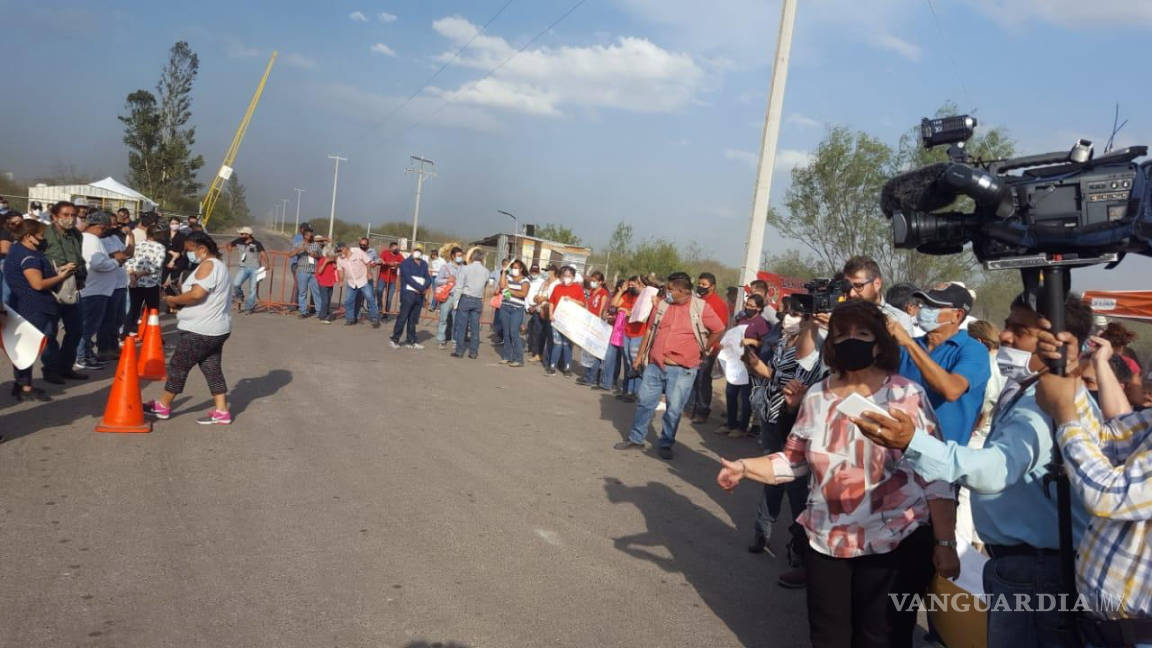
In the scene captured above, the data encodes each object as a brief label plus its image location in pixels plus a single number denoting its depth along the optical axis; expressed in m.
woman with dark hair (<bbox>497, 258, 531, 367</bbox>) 14.14
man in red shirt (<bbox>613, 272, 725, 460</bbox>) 8.24
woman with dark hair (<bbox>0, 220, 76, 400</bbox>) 7.68
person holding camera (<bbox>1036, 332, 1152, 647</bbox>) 2.37
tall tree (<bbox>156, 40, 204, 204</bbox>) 56.25
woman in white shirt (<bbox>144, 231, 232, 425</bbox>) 7.19
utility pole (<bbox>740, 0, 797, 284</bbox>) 12.84
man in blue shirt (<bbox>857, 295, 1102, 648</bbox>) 2.70
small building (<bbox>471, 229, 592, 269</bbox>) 27.22
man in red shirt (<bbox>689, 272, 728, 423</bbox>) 11.32
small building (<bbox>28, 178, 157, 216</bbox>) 34.66
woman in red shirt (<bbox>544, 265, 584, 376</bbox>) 13.90
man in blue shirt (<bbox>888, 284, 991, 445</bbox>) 4.07
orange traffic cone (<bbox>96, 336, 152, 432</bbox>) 6.99
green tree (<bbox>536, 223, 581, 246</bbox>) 55.20
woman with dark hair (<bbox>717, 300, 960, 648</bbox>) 3.22
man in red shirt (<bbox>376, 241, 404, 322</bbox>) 18.42
